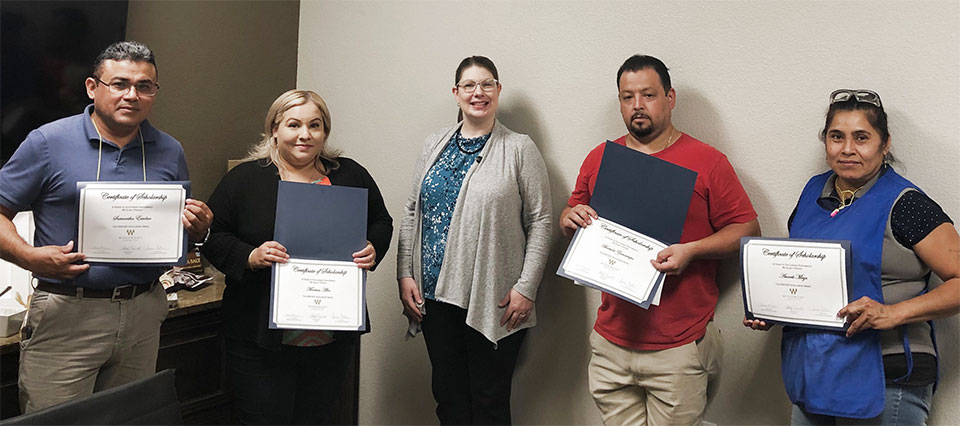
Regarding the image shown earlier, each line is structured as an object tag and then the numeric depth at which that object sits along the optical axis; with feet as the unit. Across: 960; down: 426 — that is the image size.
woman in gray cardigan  7.52
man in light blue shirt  6.13
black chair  3.76
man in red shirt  6.64
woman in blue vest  5.47
